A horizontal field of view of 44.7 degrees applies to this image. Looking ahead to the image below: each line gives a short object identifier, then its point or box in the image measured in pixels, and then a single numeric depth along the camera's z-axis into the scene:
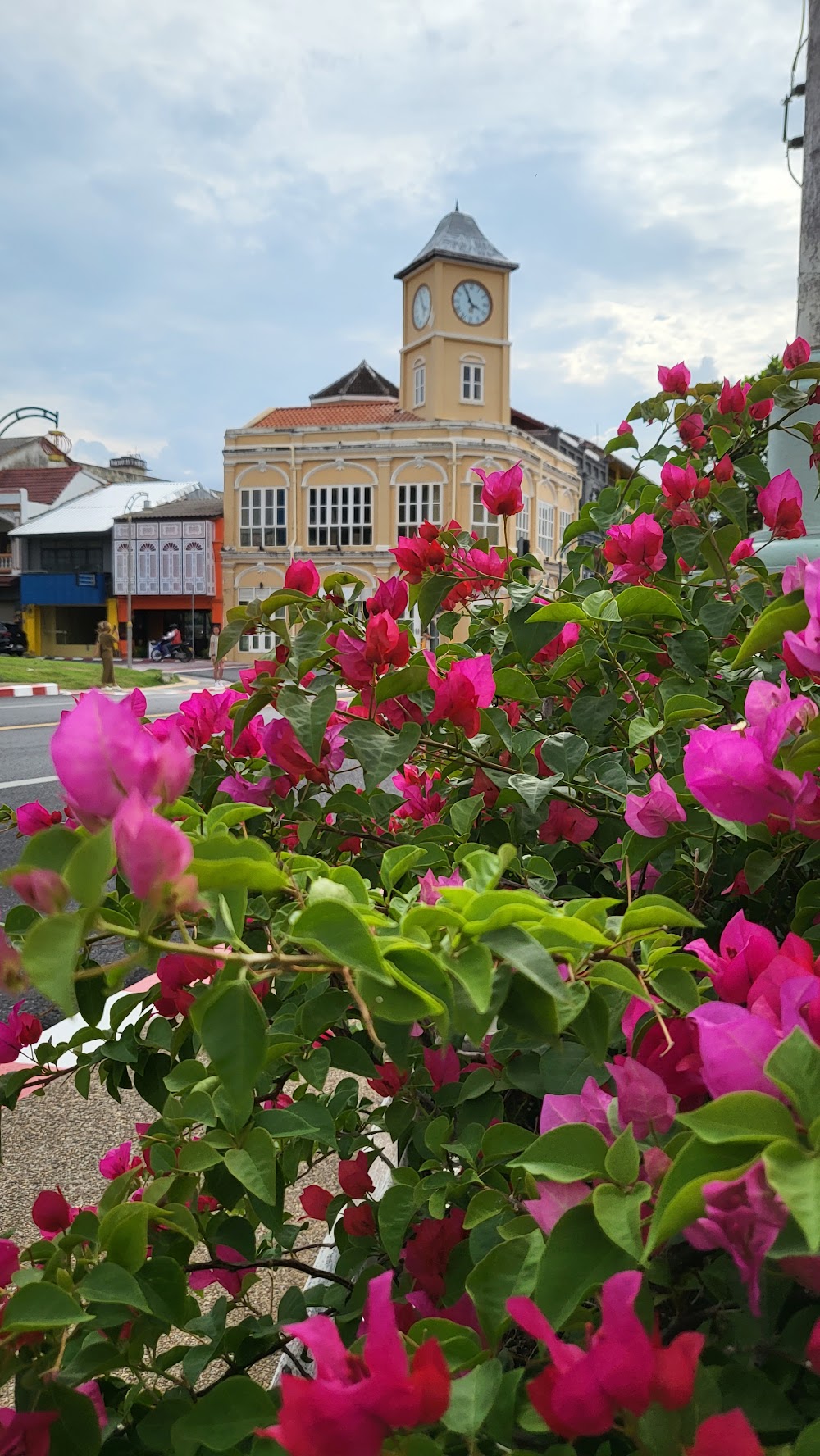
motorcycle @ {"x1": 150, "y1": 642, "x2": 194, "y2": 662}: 27.70
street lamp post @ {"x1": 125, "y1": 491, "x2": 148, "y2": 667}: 24.55
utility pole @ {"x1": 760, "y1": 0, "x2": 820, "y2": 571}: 1.85
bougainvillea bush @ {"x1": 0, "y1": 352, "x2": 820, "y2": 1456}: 0.36
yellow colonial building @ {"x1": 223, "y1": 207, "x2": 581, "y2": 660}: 26.64
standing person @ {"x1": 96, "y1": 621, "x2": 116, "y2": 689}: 14.33
